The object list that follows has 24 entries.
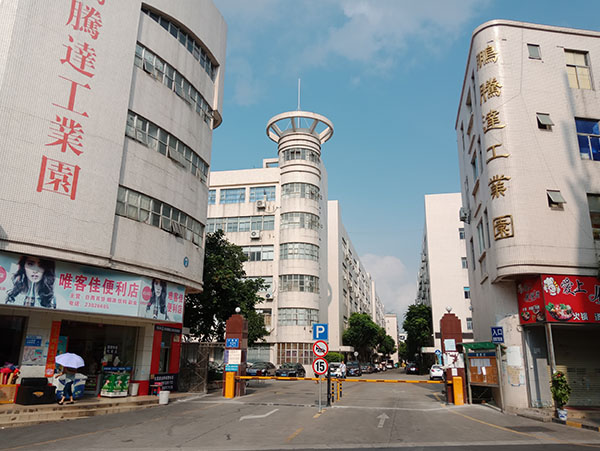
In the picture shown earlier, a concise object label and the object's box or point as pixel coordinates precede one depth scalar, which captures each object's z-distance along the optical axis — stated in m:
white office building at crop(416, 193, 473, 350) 58.38
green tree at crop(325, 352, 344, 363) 50.60
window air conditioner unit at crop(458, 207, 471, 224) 25.96
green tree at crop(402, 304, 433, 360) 59.53
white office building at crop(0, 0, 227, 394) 15.39
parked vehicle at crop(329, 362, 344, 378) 38.59
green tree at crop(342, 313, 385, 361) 63.47
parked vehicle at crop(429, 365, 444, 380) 37.50
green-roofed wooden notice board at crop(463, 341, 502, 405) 17.91
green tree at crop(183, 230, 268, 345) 27.69
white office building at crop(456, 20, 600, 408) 17.14
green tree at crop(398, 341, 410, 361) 108.31
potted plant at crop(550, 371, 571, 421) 15.02
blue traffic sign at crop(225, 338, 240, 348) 21.92
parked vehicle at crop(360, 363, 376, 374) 56.98
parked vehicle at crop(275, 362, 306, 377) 38.34
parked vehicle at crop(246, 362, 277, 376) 36.06
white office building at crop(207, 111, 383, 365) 48.41
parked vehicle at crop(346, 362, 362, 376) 46.76
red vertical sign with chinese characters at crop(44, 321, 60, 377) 16.97
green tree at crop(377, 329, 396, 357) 92.57
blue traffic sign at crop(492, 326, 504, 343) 17.83
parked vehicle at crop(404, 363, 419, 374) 58.28
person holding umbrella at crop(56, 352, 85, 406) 15.28
